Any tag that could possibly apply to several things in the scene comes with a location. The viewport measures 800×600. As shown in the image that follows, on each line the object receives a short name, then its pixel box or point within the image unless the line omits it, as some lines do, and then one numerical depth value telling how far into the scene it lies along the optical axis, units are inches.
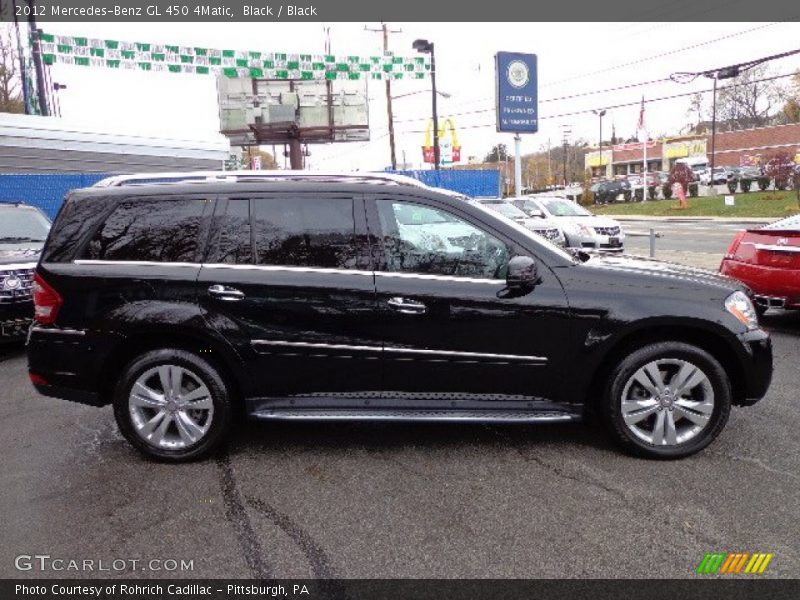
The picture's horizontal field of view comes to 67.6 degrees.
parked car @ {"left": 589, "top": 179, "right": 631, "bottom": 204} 1983.3
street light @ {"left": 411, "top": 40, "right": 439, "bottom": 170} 851.4
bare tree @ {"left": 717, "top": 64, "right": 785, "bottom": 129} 2703.2
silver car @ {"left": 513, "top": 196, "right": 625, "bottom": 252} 563.8
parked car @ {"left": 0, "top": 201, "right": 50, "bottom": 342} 246.4
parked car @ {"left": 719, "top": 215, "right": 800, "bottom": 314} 242.5
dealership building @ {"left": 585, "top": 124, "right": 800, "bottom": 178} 2411.4
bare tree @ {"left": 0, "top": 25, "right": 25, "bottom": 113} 1170.0
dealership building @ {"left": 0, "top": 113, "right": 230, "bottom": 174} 528.4
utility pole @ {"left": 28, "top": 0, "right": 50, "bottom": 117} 666.8
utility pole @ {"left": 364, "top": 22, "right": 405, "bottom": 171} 1248.2
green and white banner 679.1
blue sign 772.0
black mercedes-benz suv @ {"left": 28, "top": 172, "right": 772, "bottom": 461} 143.7
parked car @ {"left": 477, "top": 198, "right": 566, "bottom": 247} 555.8
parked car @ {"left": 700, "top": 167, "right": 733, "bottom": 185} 2111.2
